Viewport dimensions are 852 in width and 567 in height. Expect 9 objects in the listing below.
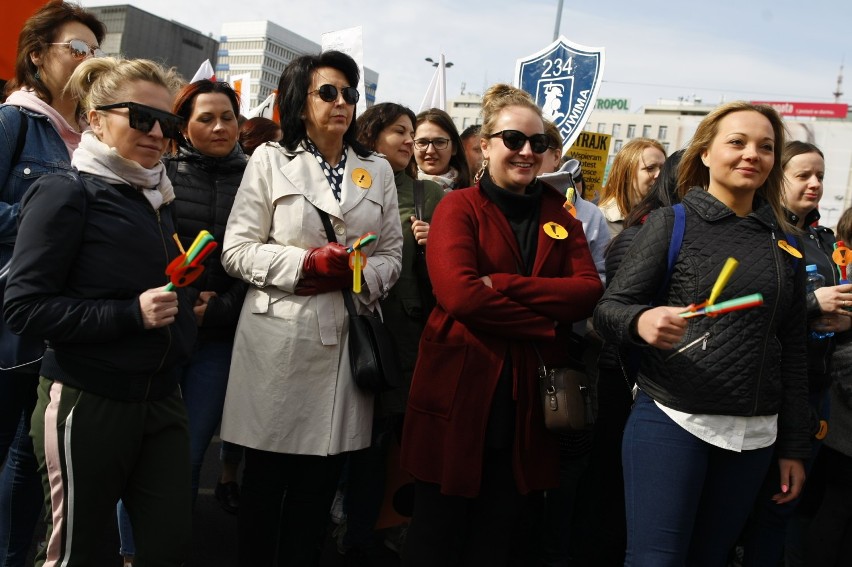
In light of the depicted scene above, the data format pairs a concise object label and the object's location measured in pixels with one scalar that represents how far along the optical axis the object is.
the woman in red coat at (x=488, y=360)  2.75
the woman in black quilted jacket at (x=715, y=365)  2.50
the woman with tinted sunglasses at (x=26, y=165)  2.91
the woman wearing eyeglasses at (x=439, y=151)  4.53
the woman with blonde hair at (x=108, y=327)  2.28
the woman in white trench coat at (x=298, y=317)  3.04
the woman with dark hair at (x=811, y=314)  3.29
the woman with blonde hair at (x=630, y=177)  4.54
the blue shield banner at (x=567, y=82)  7.21
